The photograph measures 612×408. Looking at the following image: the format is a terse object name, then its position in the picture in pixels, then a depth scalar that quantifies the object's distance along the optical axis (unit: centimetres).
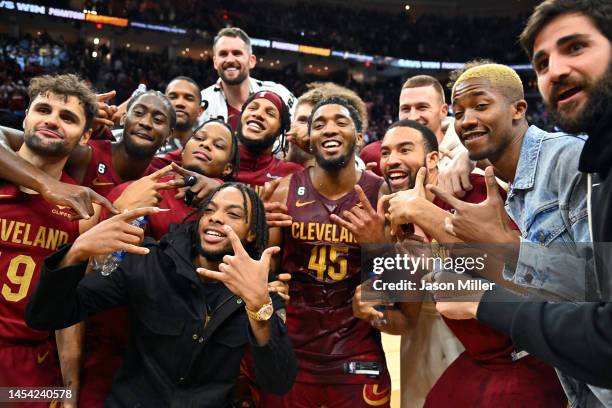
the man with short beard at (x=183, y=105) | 463
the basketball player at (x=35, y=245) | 265
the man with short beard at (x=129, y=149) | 329
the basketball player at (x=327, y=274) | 298
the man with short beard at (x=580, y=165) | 132
